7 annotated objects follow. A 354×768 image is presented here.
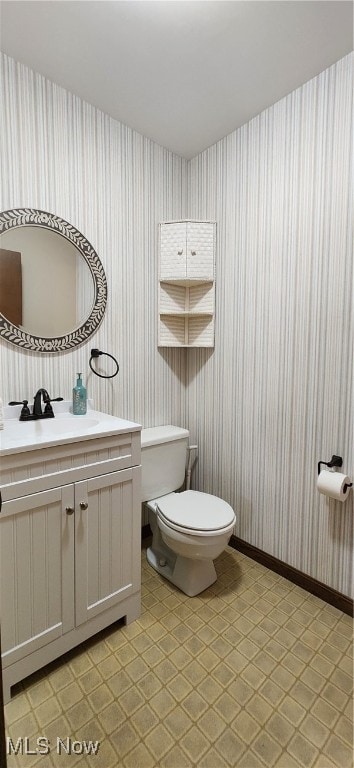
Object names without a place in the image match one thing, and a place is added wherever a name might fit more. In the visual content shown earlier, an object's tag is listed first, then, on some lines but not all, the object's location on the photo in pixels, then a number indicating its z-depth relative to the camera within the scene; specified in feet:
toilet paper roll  5.04
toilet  5.32
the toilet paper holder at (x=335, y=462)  5.26
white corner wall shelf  6.97
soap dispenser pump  5.76
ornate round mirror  5.29
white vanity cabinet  3.93
